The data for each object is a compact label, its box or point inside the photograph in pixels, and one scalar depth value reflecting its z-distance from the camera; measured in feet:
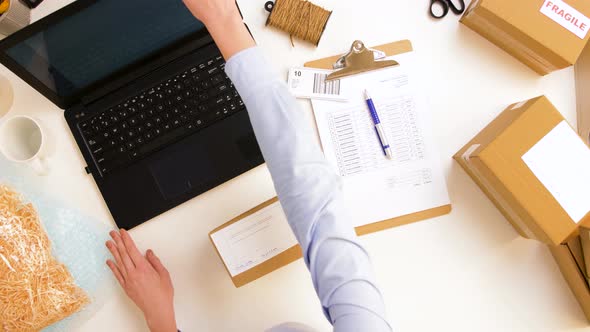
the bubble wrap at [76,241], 2.24
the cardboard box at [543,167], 1.97
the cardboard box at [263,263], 2.17
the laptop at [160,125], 2.25
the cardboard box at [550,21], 2.15
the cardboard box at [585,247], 2.04
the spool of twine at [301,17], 2.35
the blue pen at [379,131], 2.32
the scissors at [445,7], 2.43
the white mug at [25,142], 2.10
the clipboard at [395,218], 2.31
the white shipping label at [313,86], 2.35
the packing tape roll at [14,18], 2.14
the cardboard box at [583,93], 2.32
